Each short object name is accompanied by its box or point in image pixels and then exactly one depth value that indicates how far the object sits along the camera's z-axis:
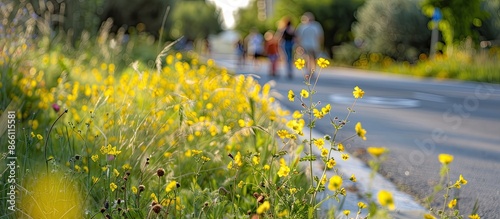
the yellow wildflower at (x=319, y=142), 3.86
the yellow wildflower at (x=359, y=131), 3.35
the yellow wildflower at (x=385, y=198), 2.44
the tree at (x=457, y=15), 24.78
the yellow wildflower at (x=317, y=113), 3.92
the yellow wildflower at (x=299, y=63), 4.25
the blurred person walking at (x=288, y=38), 21.95
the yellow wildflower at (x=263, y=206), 2.99
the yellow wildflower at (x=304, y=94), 4.08
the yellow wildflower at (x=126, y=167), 4.24
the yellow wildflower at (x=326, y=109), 3.98
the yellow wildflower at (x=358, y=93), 4.02
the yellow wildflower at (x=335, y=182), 2.76
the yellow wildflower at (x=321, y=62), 4.13
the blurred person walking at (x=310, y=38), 21.88
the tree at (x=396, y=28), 30.50
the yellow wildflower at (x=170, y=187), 3.53
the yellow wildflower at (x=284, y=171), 3.62
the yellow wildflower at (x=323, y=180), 3.79
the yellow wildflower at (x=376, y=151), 2.75
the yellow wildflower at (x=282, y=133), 3.95
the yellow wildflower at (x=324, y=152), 3.86
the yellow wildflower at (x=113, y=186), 3.82
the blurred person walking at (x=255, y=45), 31.19
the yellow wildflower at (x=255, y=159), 3.95
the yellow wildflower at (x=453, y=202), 3.63
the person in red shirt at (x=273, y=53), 23.11
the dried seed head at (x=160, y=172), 3.46
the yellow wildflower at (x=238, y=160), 3.88
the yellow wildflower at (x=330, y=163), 3.76
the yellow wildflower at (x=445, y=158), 3.05
